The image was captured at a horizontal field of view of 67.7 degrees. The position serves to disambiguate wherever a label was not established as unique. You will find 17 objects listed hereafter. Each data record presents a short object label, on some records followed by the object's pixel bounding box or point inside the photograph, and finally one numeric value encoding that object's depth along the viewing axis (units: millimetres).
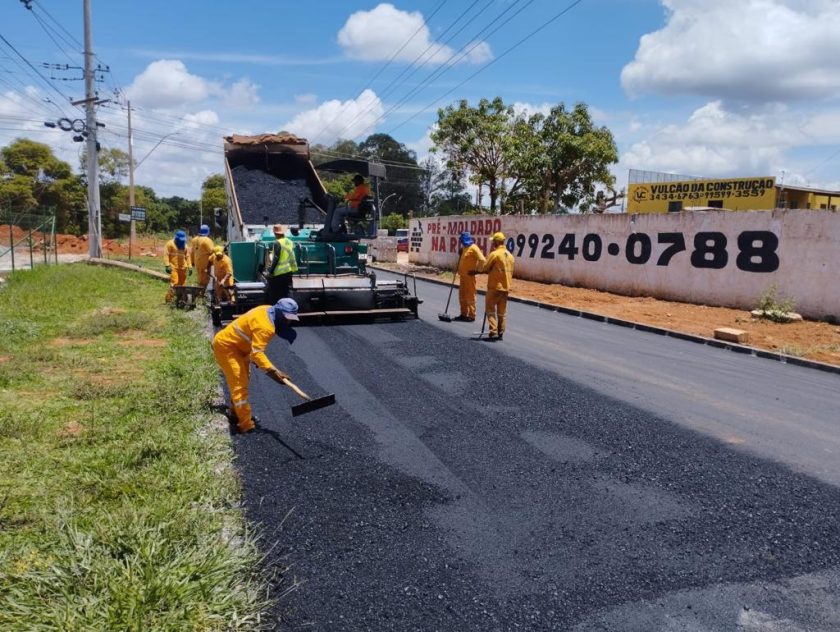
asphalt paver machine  10234
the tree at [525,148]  22625
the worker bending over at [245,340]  5094
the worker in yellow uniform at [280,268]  9953
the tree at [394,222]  50906
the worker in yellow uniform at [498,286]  9695
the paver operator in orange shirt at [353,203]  11094
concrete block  10169
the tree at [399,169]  62281
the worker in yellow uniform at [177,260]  12094
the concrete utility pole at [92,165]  24688
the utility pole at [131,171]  31884
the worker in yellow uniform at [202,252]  11898
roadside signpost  29641
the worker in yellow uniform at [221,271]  10578
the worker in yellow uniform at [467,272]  11516
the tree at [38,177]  41906
